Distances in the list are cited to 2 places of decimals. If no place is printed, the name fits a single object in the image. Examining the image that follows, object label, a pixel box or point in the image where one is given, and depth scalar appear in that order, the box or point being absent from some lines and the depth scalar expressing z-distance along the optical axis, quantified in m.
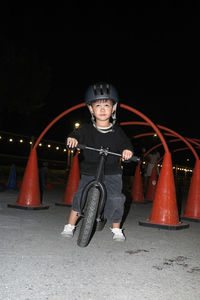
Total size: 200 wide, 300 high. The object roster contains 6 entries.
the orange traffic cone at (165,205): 5.98
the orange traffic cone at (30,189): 7.36
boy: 4.57
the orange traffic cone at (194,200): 7.48
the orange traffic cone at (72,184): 8.38
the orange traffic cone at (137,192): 10.55
